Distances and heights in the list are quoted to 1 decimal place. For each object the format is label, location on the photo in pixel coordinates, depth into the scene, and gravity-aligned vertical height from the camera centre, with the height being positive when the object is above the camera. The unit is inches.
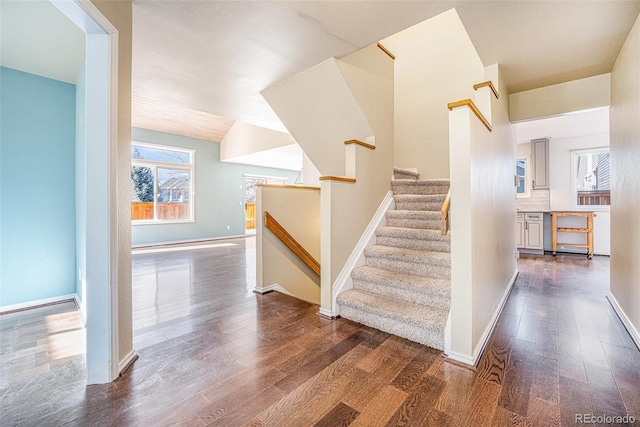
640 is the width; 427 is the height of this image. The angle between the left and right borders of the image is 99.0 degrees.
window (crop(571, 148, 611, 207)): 226.5 +30.5
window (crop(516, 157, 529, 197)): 253.9 +34.7
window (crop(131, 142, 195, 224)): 279.4 +32.7
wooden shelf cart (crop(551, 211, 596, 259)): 213.6 -14.1
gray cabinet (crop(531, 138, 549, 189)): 240.4 +44.5
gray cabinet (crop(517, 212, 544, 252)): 232.1 -15.8
